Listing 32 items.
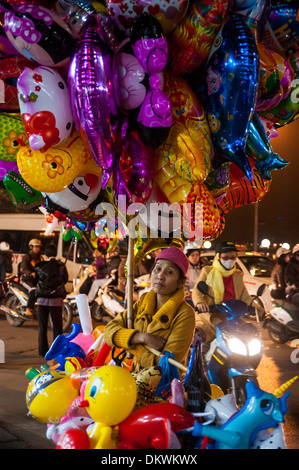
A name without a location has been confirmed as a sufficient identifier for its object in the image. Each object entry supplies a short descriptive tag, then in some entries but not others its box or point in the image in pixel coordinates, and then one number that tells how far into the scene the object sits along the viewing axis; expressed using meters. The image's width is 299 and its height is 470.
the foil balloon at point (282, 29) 2.77
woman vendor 2.79
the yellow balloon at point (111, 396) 2.25
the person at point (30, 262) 10.37
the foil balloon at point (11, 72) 2.62
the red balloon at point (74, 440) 2.23
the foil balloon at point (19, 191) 2.85
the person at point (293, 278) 8.46
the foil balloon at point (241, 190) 3.30
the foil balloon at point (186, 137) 2.56
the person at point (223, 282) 5.38
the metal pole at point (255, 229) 20.92
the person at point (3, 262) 8.67
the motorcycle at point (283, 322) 8.36
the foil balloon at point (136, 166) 2.59
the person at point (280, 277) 8.85
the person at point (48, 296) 7.13
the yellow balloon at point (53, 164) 2.52
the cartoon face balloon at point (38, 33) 2.35
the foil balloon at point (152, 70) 2.37
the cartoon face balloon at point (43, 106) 2.38
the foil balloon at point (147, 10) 2.43
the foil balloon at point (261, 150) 2.72
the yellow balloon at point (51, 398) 2.68
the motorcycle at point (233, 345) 4.72
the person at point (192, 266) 8.84
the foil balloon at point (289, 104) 3.04
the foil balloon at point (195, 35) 2.50
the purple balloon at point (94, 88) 2.31
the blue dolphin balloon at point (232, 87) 2.47
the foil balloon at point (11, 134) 2.79
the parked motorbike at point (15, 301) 10.25
